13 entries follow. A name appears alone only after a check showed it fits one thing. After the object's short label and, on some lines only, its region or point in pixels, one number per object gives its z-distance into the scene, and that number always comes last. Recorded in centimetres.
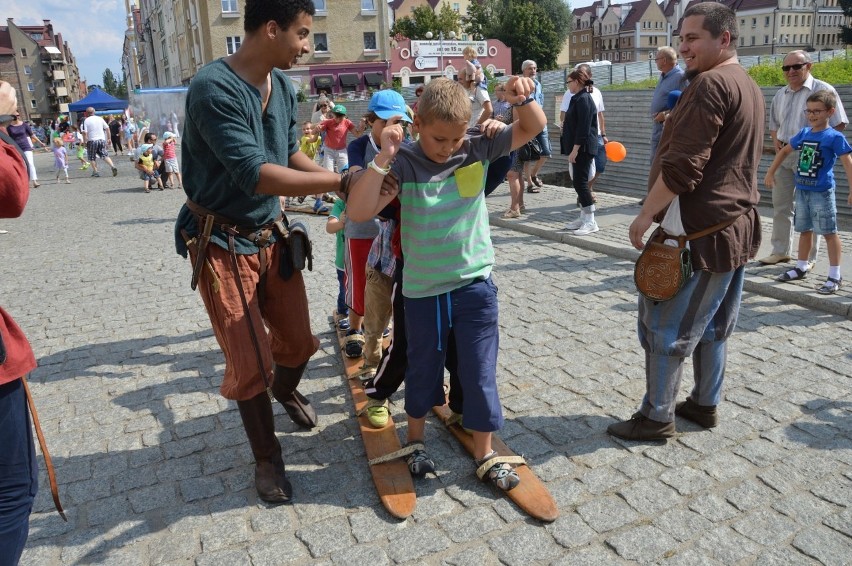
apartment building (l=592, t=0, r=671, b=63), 11256
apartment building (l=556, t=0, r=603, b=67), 12156
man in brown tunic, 309
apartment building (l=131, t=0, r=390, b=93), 4762
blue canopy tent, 3833
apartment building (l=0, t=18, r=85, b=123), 9606
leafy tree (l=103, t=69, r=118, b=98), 15688
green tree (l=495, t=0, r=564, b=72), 6469
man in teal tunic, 271
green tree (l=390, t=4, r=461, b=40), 6494
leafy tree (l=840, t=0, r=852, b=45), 6512
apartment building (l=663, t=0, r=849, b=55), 9794
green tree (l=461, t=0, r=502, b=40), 6756
